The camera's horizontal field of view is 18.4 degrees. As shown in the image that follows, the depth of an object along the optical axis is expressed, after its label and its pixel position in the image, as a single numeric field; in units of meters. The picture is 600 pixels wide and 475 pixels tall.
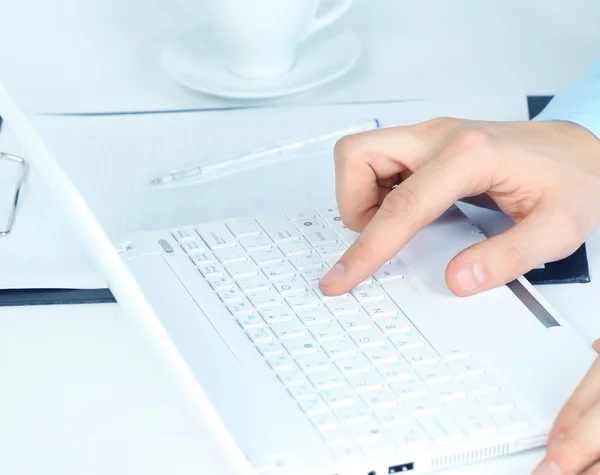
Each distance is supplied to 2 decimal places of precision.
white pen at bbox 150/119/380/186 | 0.94
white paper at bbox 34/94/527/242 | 0.92
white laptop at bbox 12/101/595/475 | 0.74
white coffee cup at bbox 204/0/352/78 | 0.98
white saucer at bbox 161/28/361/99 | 1.01
